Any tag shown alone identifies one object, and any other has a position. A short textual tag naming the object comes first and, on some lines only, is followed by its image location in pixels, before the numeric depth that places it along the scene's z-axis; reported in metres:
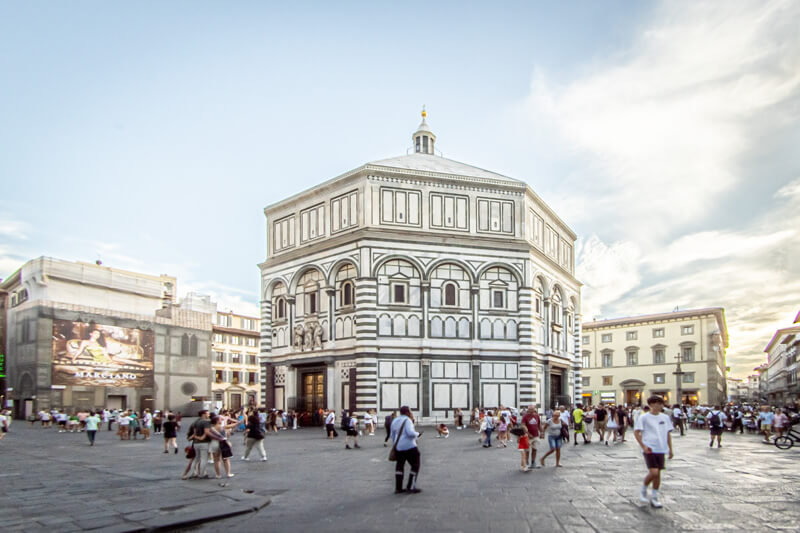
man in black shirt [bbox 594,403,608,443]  29.06
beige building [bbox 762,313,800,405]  97.22
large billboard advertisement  56.03
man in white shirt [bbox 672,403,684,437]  34.88
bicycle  24.67
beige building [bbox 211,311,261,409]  80.44
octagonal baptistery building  38.97
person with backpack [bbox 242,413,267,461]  19.59
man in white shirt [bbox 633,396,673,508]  10.95
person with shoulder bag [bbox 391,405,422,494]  13.03
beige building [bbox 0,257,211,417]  55.66
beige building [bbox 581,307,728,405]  74.25
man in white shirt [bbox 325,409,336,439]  30.70
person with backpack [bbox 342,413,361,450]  24.78
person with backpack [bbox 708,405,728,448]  24.36
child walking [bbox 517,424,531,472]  16.70
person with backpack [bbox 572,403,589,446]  26.81
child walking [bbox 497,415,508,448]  26.03
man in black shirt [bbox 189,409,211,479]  15.89
